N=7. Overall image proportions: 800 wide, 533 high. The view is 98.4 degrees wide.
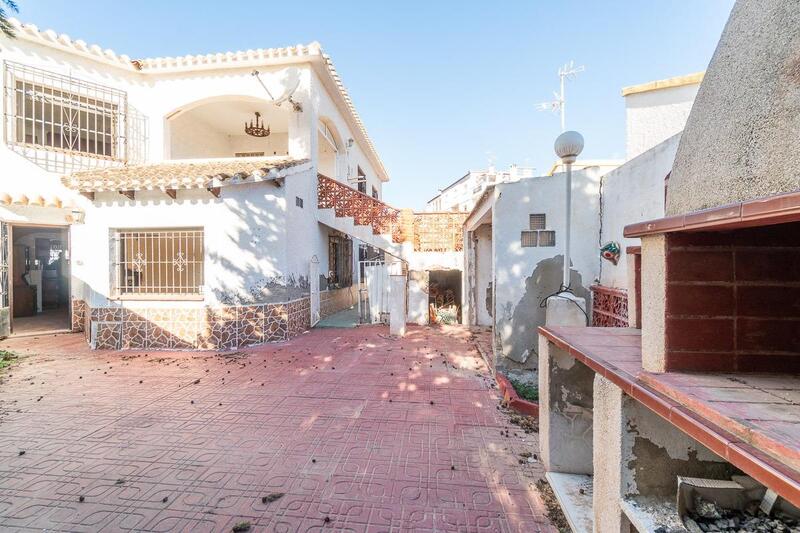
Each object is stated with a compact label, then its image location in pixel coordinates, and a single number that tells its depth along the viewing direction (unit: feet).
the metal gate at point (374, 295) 36.83
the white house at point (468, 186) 112.37
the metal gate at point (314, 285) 35.58
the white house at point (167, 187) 28.43
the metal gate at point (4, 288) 31.37
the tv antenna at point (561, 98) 42.16
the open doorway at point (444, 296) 39.09
